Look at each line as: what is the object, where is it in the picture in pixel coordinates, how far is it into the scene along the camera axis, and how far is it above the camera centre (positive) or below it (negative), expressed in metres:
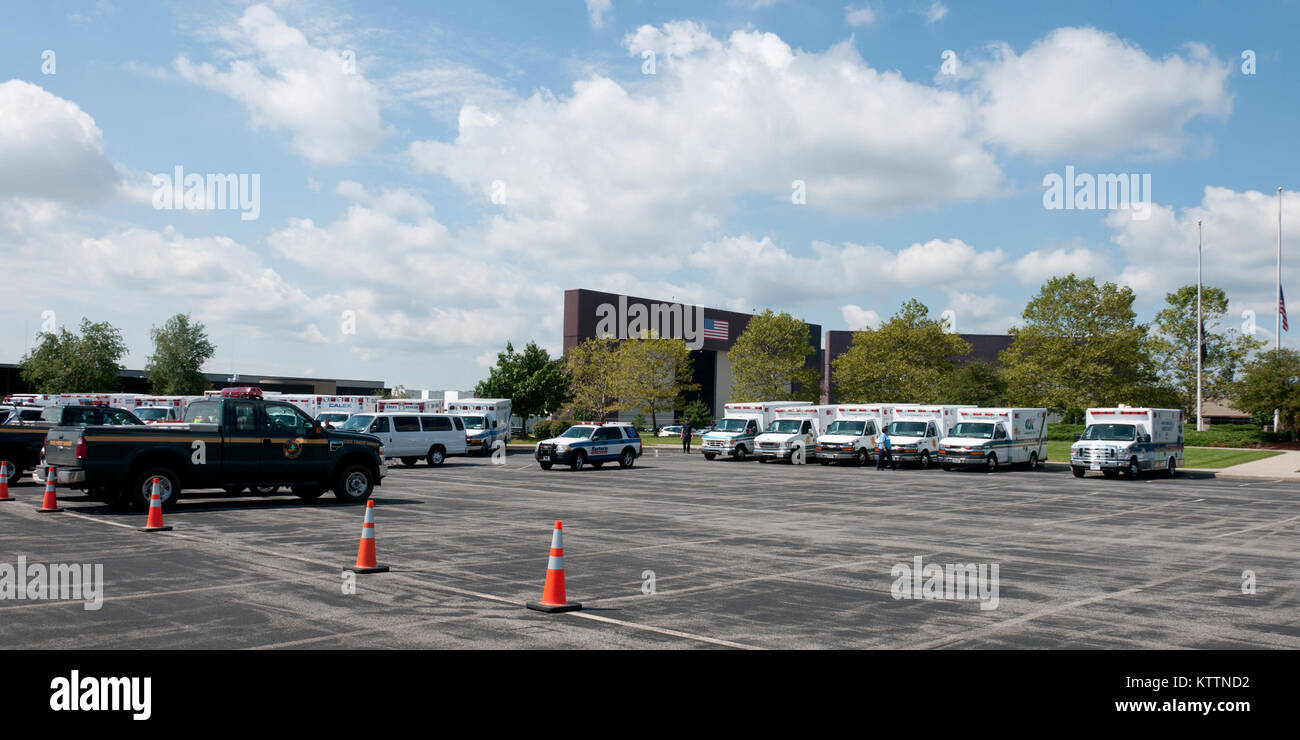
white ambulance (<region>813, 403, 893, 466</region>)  41.38 -1.66
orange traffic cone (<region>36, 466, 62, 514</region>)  16.38 -1.89
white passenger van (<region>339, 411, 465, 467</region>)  34.38 -1.52
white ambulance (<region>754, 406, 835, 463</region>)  42.50 -1.65
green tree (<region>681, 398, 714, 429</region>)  82.12 -1.60
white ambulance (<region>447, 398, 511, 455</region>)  42.50 -1.23
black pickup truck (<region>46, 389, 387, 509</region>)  16.14 -1.15
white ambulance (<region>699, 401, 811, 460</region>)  44.41 -1.66
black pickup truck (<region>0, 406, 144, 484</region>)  22.16 -0.97
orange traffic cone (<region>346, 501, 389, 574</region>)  10.50 -1.81
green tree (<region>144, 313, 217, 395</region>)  90.06 +3.24
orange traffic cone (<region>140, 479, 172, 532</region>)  13.87 -1.85
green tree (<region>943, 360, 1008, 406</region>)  72.31 +0.82
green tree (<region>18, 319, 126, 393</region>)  78.56 +2.53
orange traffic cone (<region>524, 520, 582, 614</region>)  8.55 -1.77
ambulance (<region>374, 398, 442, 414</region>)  39.34 -0.49
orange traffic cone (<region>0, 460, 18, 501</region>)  18.80 -1.82
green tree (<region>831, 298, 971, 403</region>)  75.81 +2.88
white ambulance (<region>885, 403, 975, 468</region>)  39.81 -1.45
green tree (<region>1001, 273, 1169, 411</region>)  66.88 +3.36
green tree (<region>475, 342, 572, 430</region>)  64.81 +0.78
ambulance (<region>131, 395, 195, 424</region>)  39.50 -0.70
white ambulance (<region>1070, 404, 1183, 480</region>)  34.06 -1.64
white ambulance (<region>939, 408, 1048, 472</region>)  37.94 -1.77
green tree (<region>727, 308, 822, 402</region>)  81.62 +3.31
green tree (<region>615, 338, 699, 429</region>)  82.00 +1.92
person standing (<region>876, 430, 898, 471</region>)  39.17 -2.20
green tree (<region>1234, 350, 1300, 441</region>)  58.34 +0.79
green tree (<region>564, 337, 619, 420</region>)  83.12 +1.32
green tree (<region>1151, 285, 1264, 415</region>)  75.19 +3.86
